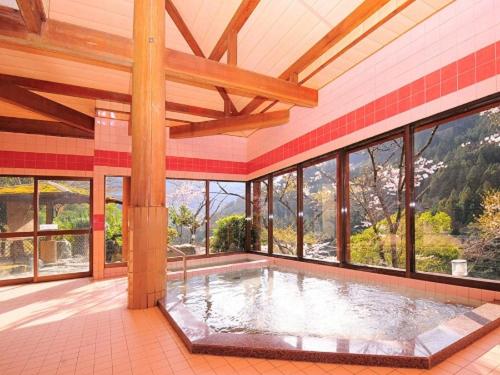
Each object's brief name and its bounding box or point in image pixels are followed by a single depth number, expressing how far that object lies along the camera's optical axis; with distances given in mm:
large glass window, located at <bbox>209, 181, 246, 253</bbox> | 7070
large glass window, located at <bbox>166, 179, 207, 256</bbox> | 6895
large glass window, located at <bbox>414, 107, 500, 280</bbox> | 3033
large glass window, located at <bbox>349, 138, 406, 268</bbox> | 3895
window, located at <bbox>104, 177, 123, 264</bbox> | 5562
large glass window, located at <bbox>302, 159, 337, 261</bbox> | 4922
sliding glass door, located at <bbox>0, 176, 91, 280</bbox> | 5090
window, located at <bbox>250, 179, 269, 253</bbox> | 6895
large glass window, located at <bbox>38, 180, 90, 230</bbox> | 5344
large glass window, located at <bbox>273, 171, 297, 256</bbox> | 5949
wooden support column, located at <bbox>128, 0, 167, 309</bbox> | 2889
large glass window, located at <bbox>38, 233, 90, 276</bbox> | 5258
